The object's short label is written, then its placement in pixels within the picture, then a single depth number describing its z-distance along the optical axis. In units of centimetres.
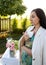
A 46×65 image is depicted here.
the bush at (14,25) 1166
